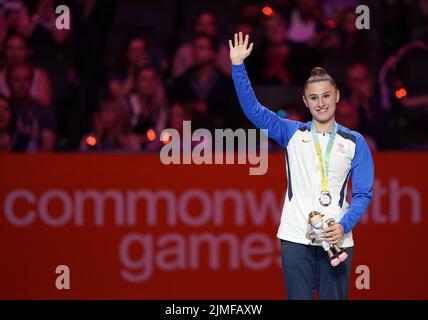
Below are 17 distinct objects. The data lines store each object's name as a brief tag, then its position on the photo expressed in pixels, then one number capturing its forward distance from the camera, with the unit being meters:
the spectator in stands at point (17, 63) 15.09
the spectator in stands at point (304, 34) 15.35
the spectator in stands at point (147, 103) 14.92
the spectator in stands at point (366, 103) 15.02
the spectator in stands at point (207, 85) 15.15
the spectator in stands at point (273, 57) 15.31
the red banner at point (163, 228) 14.06
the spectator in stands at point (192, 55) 15.40
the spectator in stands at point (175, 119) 14.61
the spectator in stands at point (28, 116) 14.87
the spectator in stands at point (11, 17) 15.44
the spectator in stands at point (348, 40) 15.47
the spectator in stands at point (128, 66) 15.33
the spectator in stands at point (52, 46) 15.30
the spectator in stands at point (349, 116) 14.91
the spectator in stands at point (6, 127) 14.75
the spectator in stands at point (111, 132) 14.83
